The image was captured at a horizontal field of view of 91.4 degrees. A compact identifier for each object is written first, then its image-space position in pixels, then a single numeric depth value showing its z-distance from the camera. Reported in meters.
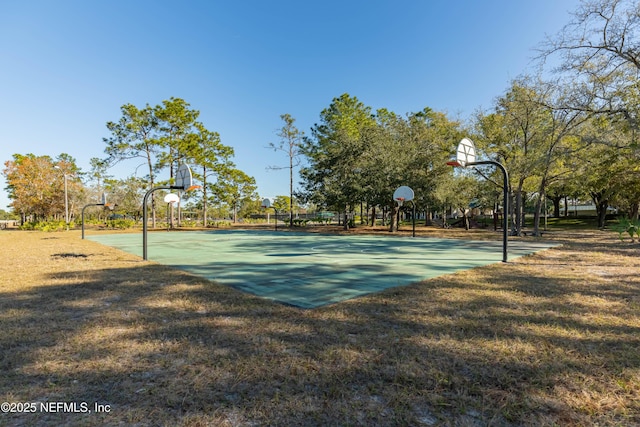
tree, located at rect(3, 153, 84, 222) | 27.62
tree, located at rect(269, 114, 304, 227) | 24.95
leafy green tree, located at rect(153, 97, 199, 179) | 24.44
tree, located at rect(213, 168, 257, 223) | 30.79
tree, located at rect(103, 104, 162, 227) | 24.44
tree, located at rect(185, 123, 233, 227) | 26.16
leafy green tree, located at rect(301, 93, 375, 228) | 19.11
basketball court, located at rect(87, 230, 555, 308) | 4.73
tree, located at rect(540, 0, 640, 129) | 9.41
